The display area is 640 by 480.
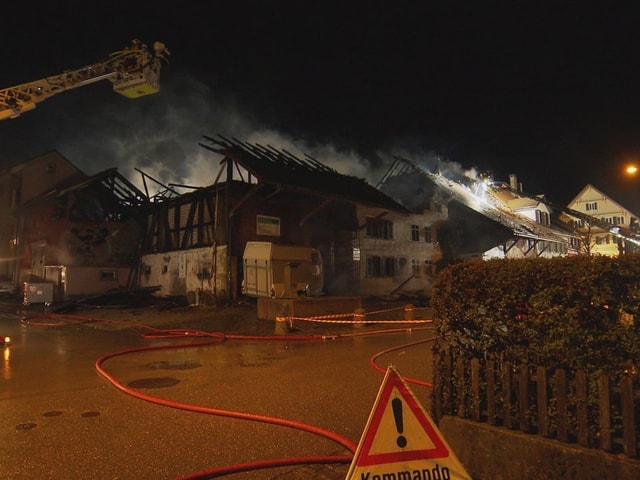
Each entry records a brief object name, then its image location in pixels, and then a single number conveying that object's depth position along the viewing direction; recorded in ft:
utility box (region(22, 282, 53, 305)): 84.79
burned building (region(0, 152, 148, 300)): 96.73
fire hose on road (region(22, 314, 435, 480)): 14.03
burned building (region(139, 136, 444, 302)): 75.15
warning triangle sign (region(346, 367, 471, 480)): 9.30
